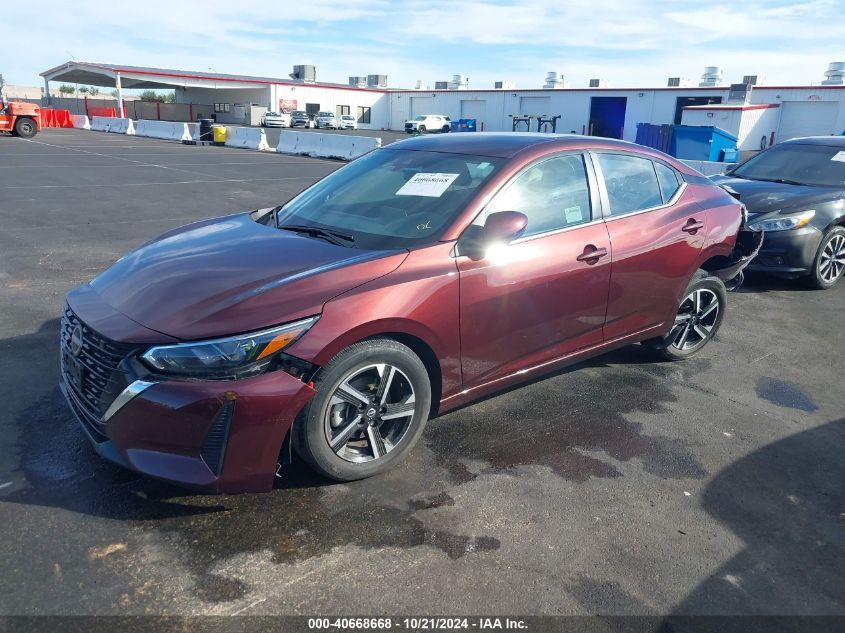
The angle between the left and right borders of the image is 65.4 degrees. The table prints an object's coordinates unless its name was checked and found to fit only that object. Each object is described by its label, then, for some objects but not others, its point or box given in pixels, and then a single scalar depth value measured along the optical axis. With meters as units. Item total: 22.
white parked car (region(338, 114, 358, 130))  54.19
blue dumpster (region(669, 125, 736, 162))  24.55
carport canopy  47.78
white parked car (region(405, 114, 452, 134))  52.65
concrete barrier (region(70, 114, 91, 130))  41.57
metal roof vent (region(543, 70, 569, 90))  52.91
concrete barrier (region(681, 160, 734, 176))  15.28
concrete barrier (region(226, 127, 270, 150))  29.12
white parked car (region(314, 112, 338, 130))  52.50
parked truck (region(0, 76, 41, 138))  29.48
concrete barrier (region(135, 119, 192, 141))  32.69
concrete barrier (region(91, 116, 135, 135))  37.98
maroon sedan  2.83
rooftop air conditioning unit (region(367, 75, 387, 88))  70.12
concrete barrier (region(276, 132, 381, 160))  23.81
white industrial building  35.66
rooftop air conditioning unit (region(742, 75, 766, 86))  37.87
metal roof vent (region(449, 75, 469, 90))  63.59
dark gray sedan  7.16
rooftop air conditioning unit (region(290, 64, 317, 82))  66.94
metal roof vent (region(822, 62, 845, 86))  37.50
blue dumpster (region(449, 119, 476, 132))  49.50
